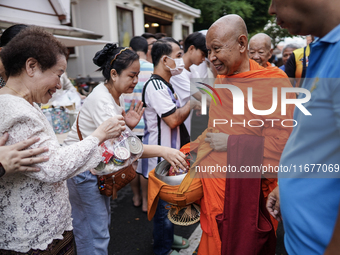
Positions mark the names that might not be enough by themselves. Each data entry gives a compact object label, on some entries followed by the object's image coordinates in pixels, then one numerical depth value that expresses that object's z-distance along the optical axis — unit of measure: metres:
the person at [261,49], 3.68
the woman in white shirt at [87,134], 1.98
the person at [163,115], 2.56
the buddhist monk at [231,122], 1.70
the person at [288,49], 5.01
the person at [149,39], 5.36
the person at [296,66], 3.57
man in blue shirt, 0.81
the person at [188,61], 3.17
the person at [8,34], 1.92
